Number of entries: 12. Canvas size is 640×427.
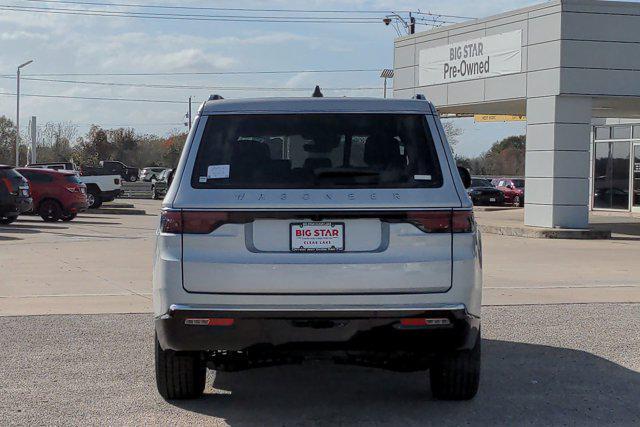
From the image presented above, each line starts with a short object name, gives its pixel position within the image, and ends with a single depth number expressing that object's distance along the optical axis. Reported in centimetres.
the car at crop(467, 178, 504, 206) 4359
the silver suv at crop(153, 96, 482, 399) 529
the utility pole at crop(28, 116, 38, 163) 5341
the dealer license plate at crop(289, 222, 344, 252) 534
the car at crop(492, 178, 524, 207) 4488
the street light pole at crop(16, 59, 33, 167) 5441
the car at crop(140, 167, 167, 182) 6247
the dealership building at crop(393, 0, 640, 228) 2247
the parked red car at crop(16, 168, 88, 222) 2745
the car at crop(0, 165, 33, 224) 2342
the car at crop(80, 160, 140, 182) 4336
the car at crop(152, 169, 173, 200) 4777
